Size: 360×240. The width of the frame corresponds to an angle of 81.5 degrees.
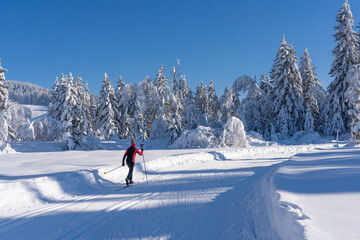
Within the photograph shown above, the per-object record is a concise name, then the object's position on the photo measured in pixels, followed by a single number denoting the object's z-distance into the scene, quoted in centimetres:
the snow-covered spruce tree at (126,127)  3634
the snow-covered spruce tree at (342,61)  2555
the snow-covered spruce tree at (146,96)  3359
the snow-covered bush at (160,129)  2843
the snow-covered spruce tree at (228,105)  3244
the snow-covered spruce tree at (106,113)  3459
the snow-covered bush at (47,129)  2555
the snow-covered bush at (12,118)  1989
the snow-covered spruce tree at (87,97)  3914
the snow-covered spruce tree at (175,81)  2466
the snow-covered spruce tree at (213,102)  5112
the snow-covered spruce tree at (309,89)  2847
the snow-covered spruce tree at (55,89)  3823
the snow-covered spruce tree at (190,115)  2800
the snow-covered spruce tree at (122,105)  3669
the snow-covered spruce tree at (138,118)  3893
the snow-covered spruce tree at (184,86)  4803
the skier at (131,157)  850
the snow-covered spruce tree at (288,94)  2900
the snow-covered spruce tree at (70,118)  2263
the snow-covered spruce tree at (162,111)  2492
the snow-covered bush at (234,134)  2327
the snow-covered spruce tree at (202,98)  4791
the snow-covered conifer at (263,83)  3963
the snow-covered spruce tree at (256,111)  3022
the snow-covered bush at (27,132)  2462
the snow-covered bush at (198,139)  2323
